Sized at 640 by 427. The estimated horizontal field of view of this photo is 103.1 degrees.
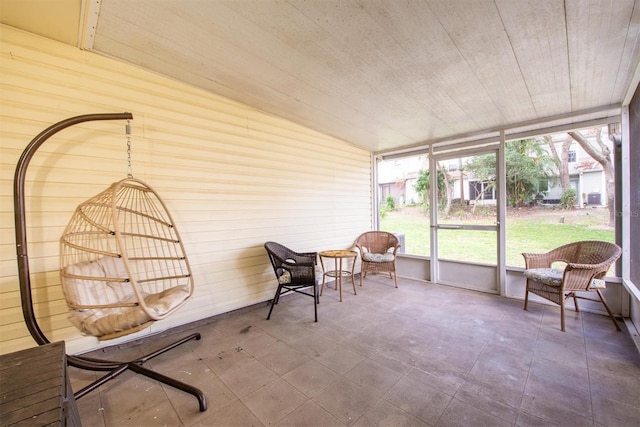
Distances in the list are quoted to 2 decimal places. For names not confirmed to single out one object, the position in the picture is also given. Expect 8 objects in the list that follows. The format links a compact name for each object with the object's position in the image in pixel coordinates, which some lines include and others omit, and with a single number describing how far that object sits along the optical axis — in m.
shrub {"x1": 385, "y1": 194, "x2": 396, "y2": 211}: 5.01
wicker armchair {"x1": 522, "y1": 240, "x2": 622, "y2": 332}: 2.59
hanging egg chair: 1.67
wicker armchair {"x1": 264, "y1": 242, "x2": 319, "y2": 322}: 2.96
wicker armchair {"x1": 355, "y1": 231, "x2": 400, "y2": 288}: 4.13
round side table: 3.62
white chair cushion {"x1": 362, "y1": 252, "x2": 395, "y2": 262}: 4.08
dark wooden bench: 0.79
